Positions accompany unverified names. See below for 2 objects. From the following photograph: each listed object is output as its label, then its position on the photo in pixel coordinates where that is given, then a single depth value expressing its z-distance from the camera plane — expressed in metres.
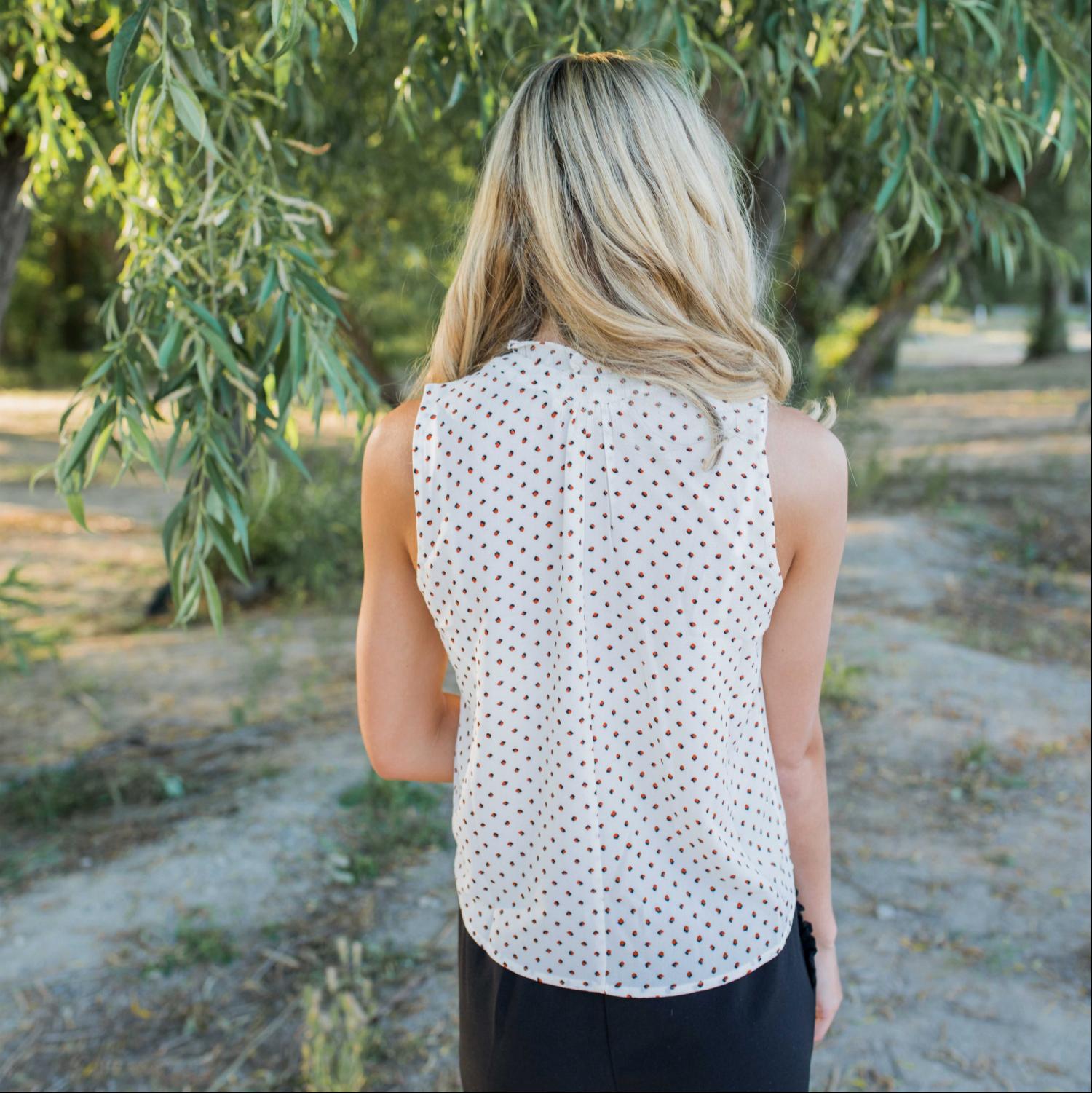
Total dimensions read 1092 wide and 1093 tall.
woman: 1.18
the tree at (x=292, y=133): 1.83
